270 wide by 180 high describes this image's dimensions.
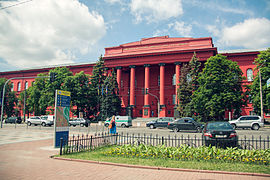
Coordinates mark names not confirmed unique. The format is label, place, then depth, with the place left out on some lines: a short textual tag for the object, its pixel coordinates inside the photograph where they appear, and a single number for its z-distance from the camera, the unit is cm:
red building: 4681
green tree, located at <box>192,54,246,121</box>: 3478
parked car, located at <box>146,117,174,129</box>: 3101
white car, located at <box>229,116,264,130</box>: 2716
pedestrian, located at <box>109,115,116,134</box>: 1418
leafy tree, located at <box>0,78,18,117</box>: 5906
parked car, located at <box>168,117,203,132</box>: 2447
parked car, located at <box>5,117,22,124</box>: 5134
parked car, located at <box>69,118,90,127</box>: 3890
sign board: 1206
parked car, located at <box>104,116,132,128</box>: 3619
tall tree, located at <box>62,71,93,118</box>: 4581
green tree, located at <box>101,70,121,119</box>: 4647
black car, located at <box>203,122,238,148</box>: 1104
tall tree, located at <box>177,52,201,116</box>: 4081
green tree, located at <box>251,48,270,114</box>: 3266
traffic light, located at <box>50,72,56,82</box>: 2358
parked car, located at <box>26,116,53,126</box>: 3912
